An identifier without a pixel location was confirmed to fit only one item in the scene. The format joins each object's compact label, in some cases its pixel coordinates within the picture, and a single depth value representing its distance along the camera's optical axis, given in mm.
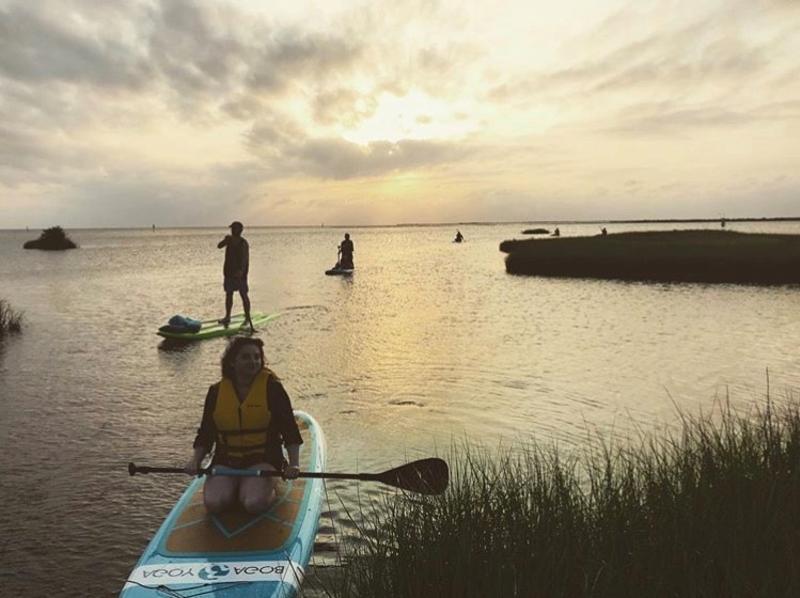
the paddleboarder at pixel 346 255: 42072
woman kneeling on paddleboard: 6066
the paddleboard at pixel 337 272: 42938
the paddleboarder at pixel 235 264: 18172
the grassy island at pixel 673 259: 32906
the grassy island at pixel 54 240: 102312
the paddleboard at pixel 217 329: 18078
